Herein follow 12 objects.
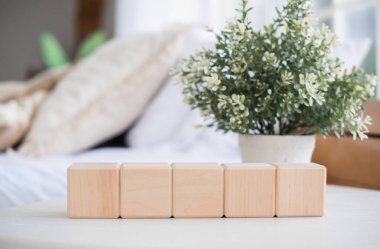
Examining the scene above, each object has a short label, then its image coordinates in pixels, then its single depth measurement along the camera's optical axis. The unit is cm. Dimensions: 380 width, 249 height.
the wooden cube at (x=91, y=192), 67
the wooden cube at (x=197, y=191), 68
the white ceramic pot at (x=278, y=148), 80
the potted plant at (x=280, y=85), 78
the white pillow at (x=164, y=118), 124
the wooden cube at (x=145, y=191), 68
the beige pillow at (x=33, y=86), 144
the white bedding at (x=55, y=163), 92
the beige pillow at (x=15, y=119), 119
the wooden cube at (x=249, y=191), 68
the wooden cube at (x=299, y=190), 69
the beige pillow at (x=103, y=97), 117
